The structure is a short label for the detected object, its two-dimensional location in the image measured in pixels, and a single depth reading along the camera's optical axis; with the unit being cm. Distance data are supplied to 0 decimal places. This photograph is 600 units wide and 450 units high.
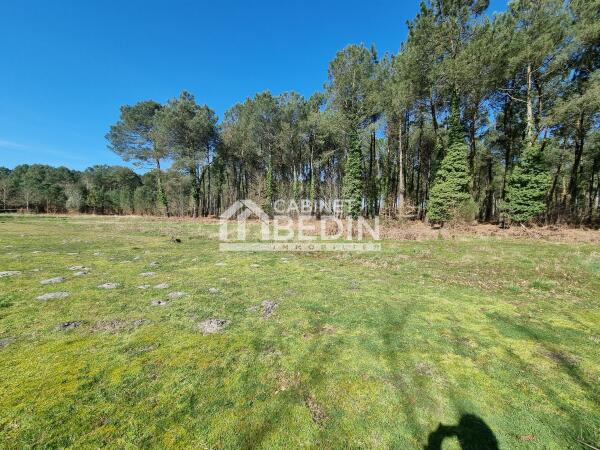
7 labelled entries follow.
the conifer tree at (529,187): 1566
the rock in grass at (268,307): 417
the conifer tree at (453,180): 1722
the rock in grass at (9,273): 539
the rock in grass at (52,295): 430
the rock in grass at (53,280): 512
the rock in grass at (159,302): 433
